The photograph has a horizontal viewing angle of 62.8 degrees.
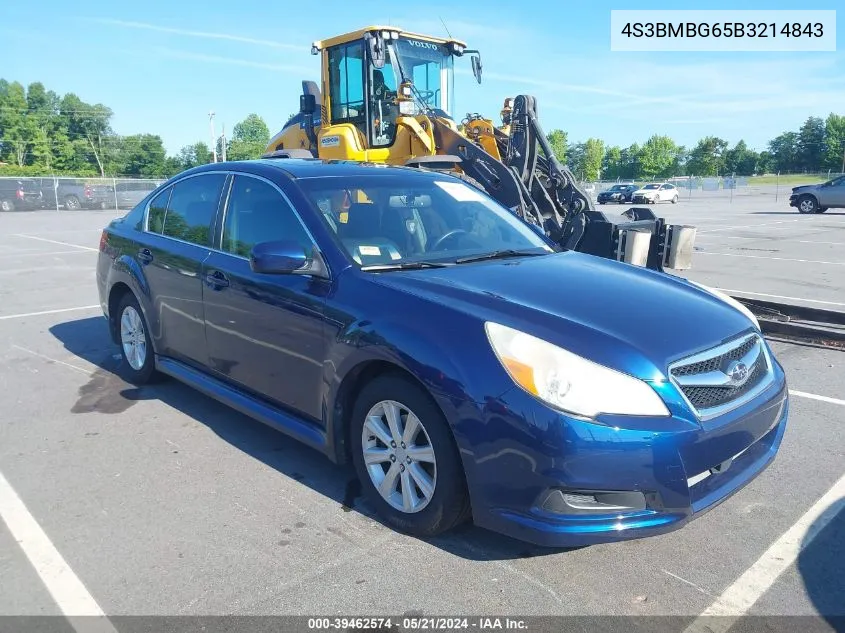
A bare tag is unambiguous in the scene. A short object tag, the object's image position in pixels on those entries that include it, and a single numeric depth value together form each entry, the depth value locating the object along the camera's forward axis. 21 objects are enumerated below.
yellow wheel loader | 8.72
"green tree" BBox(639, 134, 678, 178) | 117.44
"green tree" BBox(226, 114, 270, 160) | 135.94
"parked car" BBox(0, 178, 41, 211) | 33.97
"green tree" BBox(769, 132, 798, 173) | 109.88
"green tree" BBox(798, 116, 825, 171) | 107.56
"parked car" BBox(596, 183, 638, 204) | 46.44
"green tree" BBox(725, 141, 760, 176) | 113.81
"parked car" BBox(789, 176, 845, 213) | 27.86
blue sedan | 2.68
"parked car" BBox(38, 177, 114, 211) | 35.72
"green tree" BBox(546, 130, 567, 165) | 115.19
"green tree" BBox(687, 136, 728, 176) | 112.88
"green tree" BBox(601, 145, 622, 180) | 126.57
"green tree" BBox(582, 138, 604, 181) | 117.94
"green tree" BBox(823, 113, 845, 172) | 103.56
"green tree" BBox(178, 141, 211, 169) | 111.69
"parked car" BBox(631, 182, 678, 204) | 44.06
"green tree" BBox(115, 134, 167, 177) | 102.31
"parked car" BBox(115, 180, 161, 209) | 38.16
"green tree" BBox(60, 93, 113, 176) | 101.62
